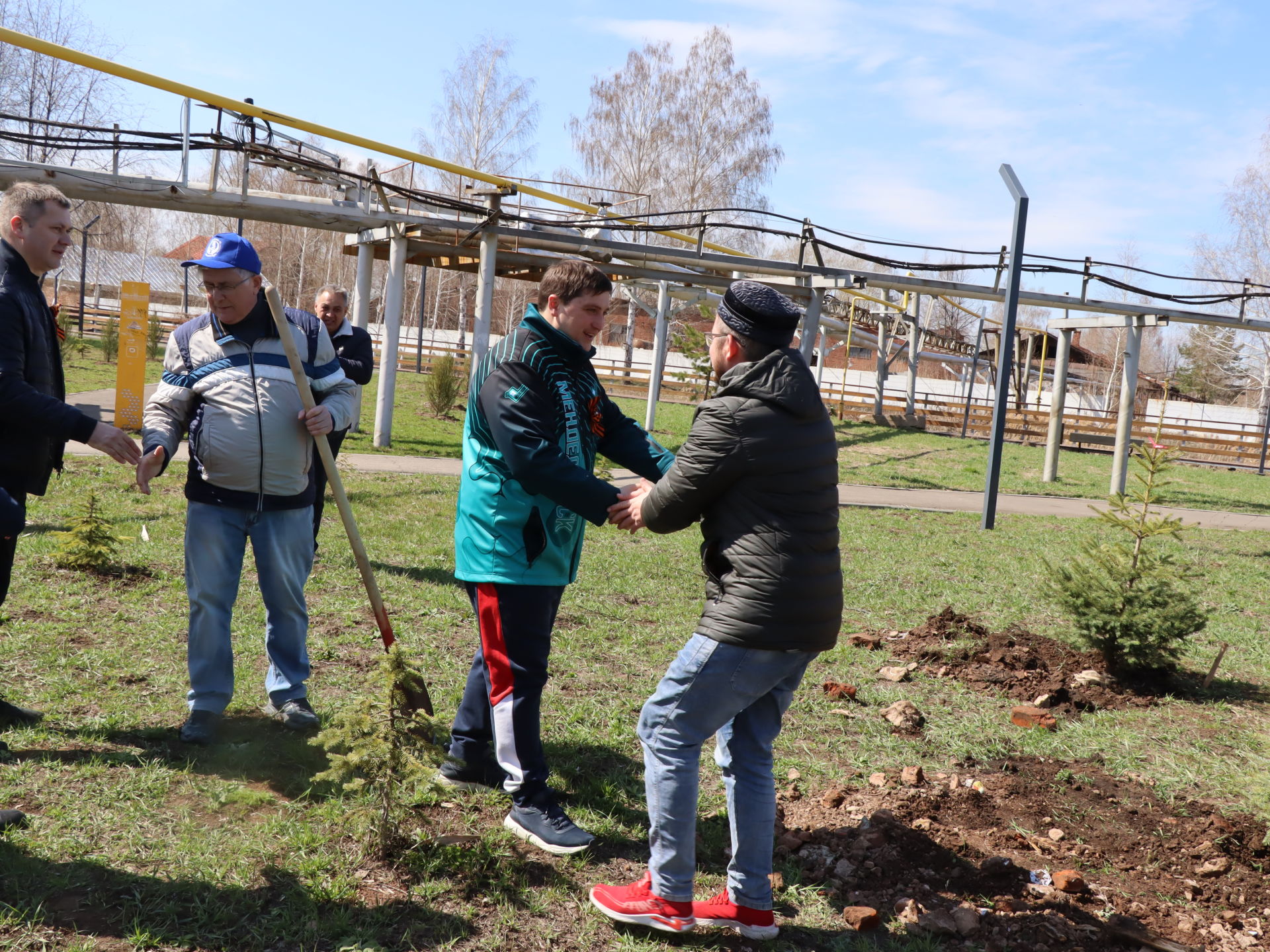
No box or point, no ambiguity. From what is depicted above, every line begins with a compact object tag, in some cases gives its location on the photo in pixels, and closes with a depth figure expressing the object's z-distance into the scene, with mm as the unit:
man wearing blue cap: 3604
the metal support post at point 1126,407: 15773
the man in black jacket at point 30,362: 3416
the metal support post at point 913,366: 26589
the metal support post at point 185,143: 11922
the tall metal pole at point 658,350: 18797
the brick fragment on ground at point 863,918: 2990
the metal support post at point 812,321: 14320
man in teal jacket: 3084
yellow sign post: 13453
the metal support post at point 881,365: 26812
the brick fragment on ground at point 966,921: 2990
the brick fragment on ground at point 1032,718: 4895
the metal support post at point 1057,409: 17453
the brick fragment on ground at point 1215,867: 3422
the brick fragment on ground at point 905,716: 4723
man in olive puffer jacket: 2619
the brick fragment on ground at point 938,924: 2990
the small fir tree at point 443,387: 18016
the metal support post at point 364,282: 14680
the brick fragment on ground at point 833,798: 3811
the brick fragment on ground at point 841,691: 5102
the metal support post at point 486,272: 13047
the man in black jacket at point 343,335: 6305
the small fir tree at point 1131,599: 5402
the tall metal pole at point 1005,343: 10625
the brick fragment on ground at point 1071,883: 3246
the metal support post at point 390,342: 13797
